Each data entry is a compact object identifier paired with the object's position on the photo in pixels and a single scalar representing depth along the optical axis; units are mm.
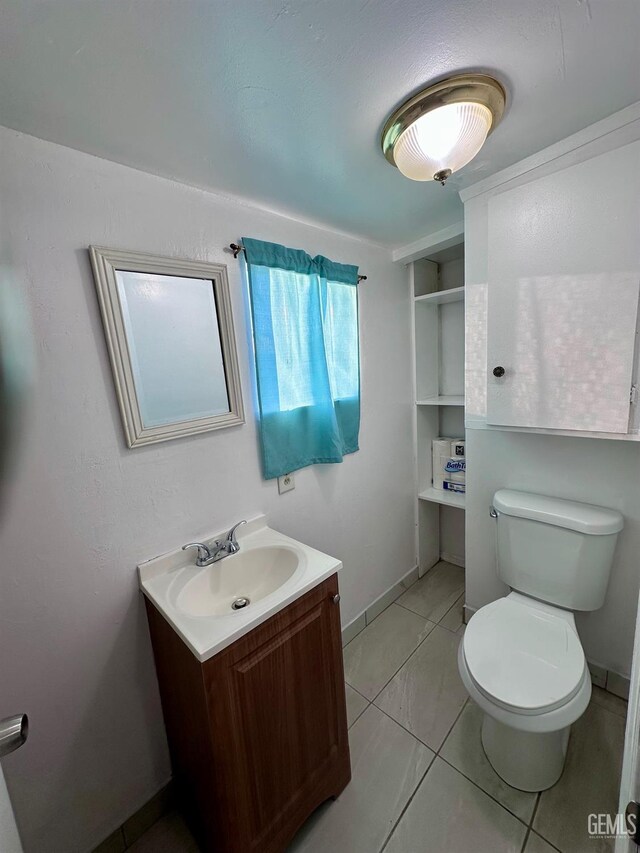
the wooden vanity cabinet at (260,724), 875
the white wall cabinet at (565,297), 1100
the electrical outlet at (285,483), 1490
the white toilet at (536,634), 1049
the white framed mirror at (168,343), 1014
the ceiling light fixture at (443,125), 835
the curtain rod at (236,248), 1231
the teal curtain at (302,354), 1336
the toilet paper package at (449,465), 2129
